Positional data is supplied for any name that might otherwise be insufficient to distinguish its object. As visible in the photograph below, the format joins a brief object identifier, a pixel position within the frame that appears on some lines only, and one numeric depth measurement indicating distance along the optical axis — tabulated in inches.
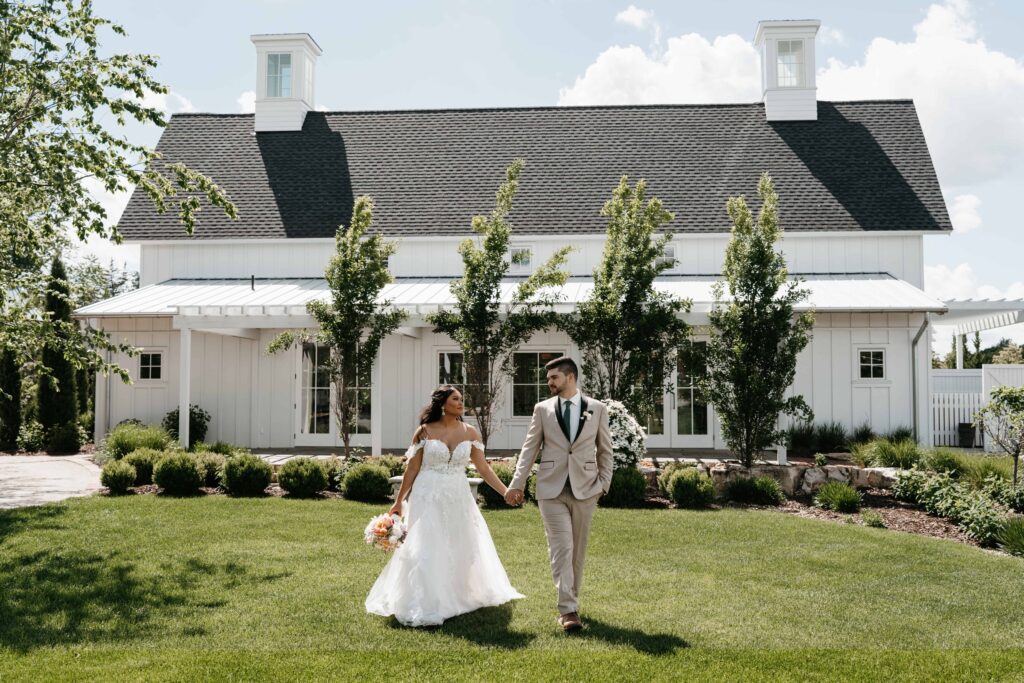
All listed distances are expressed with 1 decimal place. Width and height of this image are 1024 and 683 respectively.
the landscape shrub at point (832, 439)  630.5
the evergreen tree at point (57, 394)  761.0
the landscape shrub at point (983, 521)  372.8
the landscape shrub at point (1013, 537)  350.9
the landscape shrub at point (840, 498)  448.1
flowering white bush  483.8
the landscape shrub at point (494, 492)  457.7
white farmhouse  661.9
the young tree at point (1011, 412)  433.4
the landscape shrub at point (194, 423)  681.6
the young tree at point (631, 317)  524.7
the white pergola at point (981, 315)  634.8
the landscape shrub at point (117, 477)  484.7
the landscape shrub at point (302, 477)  485.7
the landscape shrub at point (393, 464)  495.2
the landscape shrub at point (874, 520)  412.2
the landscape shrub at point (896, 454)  526.3
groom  241.4
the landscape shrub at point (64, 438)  727.7
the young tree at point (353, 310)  539.5
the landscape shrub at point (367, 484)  471.5
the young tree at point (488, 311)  533.3
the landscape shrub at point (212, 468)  506.3
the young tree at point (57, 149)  424.2
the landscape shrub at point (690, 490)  460.8
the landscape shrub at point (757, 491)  471.8
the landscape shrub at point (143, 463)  508.4
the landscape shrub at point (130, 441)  577.9
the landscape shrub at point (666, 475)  472.7
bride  249.9
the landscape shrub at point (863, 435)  630.5
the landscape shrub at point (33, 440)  755.4
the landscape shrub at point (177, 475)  486.9
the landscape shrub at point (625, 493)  461.7
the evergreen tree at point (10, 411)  761.6
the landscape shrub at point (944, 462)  491.8
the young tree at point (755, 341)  503.5
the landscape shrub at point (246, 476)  488.7
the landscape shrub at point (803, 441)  632.4
